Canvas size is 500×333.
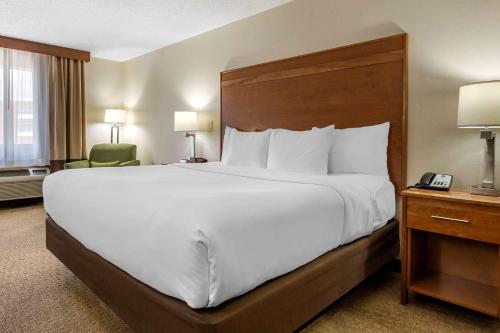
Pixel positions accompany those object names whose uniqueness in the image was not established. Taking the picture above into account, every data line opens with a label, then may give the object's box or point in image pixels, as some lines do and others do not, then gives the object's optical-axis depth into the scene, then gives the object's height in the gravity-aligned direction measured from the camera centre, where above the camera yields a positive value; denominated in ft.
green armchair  15.30 +0.11
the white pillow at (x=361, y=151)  8.04 +0.17
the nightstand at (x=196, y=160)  13.55 -0.10
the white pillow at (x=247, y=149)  10.11 +0.27
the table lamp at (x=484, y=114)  5.87 +0.80
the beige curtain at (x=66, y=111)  16.39 +2.37
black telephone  6.53 -0.48
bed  3.81 -1.05
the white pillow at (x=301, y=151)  8.31 +0.18
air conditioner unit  14.85 -1.19
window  15.25 +2.33
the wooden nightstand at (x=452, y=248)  5.67 -1.96
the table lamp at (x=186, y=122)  13.16 +1.44
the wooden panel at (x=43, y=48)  14.67 +5.19
